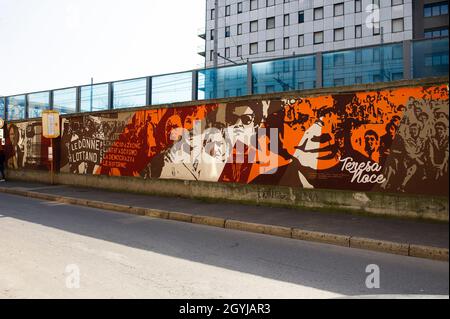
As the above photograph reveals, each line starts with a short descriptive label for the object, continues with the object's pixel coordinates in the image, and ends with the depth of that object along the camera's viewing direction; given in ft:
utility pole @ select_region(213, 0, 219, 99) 39.73
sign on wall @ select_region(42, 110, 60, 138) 56.03
